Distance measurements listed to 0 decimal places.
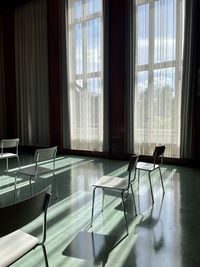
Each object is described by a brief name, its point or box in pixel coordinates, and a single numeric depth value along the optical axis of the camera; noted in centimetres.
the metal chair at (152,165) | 327
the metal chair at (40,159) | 322
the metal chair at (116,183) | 252
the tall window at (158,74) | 534
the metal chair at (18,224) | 123
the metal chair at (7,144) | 459
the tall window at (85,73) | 645
